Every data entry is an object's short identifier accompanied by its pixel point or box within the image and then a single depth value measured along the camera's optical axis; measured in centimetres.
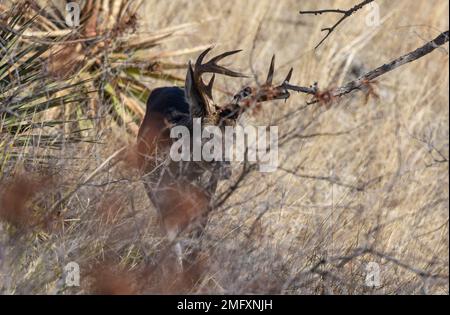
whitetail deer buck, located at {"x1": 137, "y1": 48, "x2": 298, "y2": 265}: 952
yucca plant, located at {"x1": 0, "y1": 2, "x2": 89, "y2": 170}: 1130
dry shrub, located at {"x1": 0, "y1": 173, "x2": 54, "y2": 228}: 940
